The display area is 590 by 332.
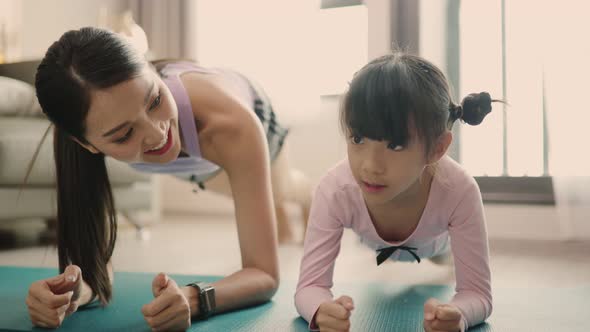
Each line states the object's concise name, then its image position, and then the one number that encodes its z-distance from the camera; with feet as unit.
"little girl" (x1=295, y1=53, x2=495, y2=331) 2.67
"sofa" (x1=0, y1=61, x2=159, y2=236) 6.40
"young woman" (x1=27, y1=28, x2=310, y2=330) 2.98
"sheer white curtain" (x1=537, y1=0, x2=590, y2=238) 7.19
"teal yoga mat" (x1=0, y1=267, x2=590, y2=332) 3.16
